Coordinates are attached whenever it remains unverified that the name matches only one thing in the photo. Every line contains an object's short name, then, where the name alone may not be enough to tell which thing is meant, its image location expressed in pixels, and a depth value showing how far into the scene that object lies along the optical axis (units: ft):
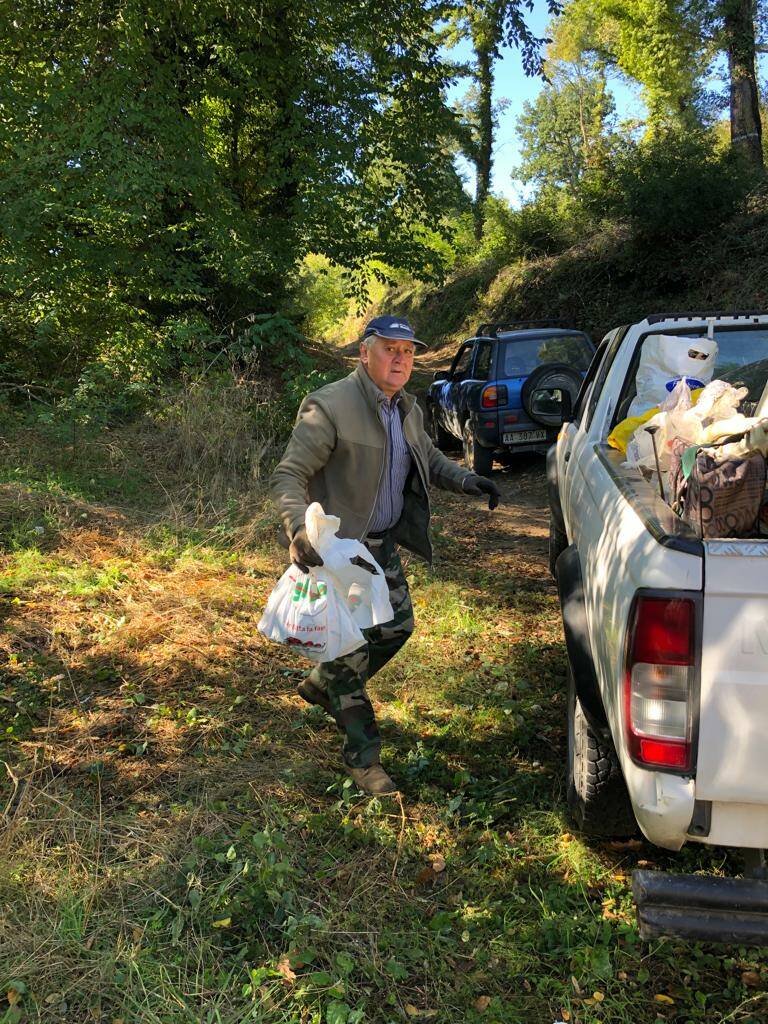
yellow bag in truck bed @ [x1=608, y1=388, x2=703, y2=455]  11.89
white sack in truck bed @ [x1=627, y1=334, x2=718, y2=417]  11.97
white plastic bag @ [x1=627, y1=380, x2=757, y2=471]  8.20
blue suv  30.83
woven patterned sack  7.50
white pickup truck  6.35
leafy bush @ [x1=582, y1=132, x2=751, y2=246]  46.52
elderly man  10.41
